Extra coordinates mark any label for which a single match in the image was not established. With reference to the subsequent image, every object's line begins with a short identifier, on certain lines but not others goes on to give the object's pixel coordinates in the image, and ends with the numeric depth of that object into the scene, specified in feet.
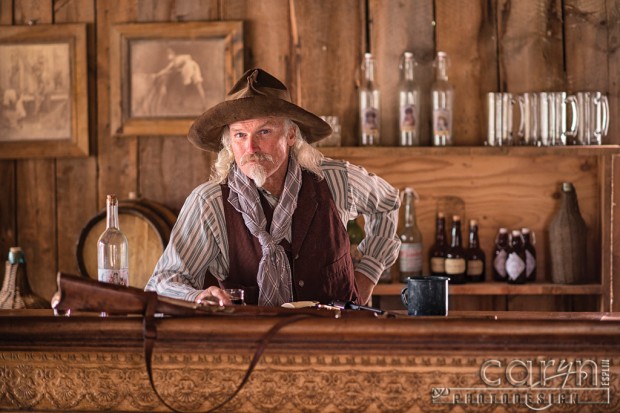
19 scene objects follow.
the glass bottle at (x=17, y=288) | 11.79
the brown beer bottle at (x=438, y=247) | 12.76
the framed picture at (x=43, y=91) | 13.37
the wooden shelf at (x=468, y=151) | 12.03
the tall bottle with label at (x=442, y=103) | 12.42
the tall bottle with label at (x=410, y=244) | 12.63
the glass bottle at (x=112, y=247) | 7.77
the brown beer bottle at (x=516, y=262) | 12.52
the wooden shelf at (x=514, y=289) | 12.30
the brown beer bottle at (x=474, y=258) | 12.75
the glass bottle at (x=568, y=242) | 12.45
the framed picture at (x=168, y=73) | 13.08
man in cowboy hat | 8.27
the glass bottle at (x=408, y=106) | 12.53
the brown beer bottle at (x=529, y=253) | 12.67
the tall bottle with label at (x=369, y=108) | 12.56
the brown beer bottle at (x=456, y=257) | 12.52
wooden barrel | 12.24
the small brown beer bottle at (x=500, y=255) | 12.72
